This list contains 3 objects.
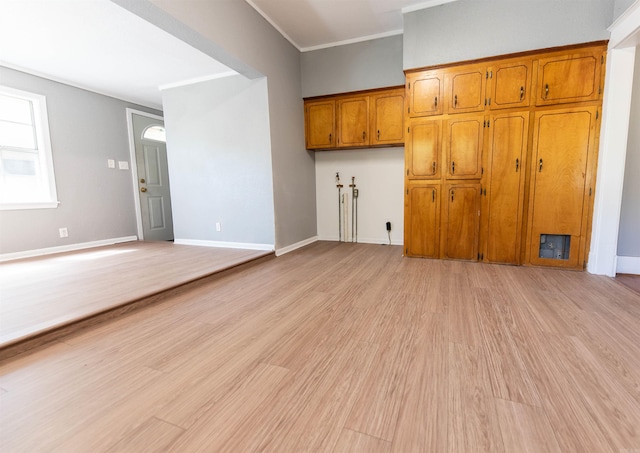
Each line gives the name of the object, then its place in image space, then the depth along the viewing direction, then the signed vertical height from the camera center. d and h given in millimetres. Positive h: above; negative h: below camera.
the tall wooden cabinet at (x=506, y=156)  2930 +385
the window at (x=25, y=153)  3678 +610
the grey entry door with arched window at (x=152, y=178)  5238 +352
